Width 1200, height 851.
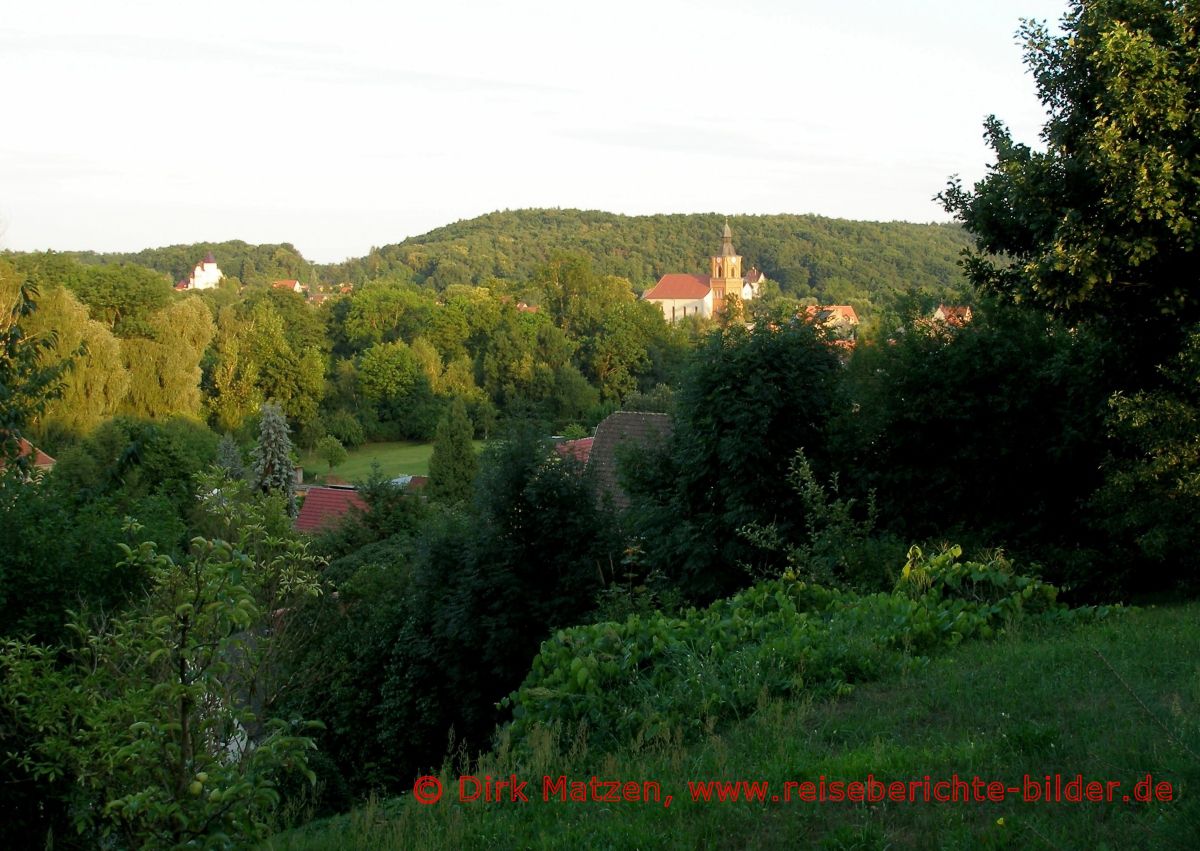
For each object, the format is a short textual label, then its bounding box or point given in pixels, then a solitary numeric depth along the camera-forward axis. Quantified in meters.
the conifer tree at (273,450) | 43.81
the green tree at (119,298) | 49.53
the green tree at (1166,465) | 9.43
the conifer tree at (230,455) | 40.34
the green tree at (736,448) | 14.02
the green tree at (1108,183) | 8.67
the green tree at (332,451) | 59.06
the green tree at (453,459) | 43.64
